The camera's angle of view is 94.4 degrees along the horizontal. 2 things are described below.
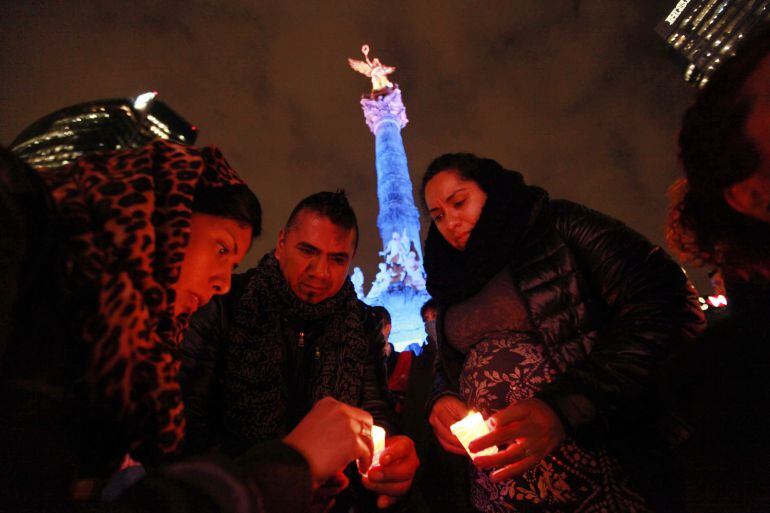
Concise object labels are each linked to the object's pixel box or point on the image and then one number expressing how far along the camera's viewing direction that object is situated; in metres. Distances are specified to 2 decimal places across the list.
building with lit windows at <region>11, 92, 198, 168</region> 42.28
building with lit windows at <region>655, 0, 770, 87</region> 37.44
